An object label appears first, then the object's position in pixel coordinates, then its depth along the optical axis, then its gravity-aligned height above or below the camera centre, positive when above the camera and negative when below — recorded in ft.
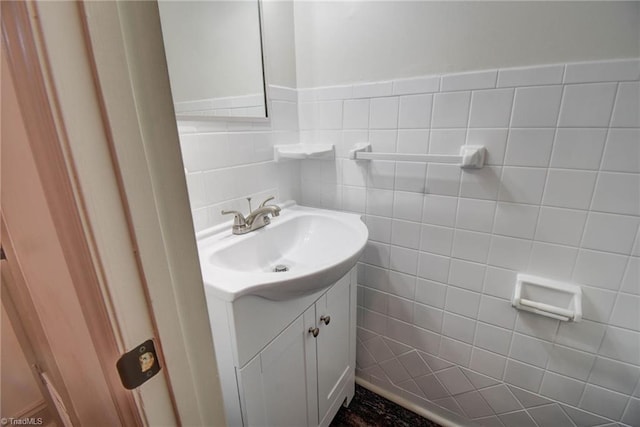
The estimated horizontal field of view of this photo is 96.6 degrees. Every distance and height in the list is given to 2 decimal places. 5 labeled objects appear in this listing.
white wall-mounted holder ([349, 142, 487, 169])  3.01 -0.31
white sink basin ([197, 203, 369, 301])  2.33 -1.23
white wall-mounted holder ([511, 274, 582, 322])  2.79 -1.73
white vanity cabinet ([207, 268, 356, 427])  2.37 -2.19
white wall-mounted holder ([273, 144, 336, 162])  3.85 -0.29
